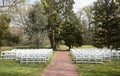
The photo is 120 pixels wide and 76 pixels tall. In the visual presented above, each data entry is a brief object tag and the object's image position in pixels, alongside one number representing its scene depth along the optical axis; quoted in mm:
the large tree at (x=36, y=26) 19670
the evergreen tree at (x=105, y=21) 18029
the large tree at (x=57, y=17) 22019
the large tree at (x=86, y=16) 32147
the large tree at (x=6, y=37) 21178
